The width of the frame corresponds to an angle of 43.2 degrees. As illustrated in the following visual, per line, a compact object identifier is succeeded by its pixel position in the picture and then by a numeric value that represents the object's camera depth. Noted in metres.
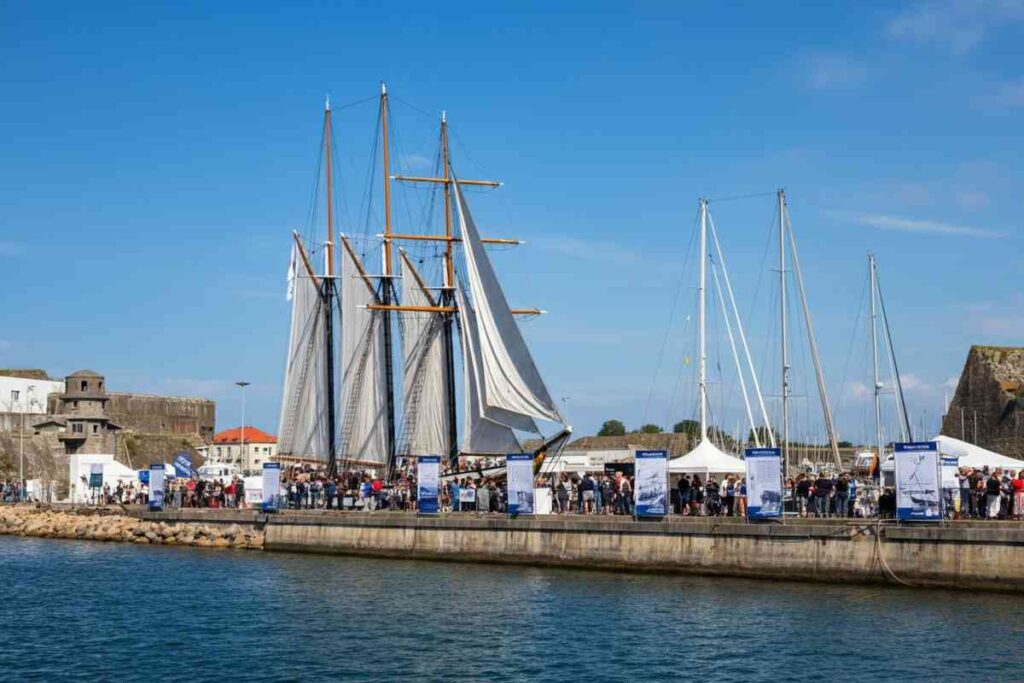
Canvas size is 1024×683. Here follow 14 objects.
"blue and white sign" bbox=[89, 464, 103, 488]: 79.00
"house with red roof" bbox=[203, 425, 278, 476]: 160.62
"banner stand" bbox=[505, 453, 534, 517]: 44.97
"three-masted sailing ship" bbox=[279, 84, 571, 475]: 56.56
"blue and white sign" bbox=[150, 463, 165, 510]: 64.19
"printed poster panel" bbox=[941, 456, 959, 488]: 40.16
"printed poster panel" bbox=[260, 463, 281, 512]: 55.25
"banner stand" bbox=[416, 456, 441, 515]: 47.72
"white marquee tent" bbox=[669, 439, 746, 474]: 49.28
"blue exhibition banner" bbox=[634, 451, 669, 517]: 41.28
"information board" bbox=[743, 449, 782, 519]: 38.72
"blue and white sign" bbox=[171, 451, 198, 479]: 73.69
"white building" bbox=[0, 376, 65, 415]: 126.69
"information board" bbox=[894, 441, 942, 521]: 35.84
